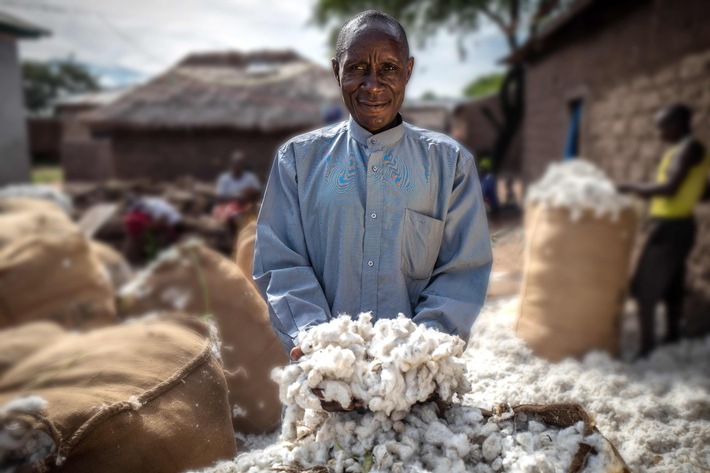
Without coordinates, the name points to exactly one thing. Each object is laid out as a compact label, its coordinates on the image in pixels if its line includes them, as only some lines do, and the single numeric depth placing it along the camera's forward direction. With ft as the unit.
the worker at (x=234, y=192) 22.59
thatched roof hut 37.27
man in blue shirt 4.93
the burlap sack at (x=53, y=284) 9.25
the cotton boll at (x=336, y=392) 4.09
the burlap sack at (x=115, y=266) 13.51
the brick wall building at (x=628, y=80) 14.43
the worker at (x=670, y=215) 12.54
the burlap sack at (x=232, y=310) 7.09
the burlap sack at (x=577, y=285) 11.12
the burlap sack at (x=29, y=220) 9.96
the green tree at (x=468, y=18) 49.85
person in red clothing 22.68
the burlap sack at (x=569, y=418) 4.16
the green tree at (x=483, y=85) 113.39
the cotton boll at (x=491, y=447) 4.33
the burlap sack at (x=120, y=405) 4.62
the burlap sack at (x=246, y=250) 7.99
